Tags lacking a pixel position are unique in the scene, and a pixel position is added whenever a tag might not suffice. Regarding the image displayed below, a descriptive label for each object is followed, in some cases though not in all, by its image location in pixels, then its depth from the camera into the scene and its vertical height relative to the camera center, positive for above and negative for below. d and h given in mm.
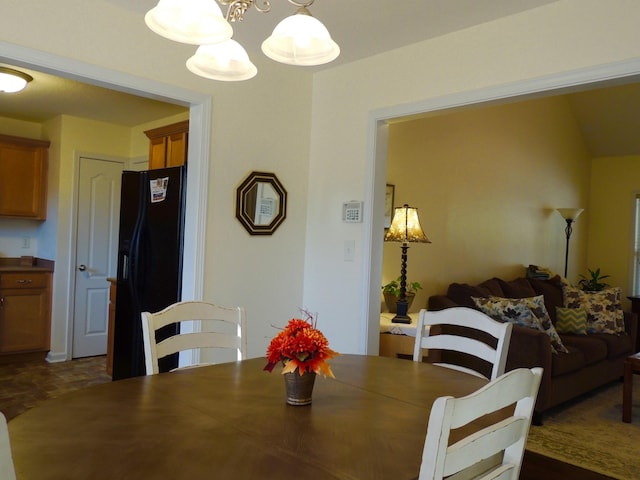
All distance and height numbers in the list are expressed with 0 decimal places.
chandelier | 1443 +613
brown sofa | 3523 -753
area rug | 2967 -1215
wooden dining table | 1081 -491
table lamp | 3824 +90
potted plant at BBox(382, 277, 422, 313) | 4016 -396
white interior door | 5109 -185
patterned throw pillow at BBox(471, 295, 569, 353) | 3764 -485
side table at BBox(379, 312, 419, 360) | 3527 -660
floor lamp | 6203 +445
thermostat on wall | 3357 +196
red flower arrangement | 1422 -309
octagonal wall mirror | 3336 +231
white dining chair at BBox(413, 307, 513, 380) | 1940 -377
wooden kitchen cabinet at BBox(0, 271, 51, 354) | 4738 -797
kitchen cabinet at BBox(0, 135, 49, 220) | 4934 +494
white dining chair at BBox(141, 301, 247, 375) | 1893 -394
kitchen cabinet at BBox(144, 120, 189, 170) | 3770 +679
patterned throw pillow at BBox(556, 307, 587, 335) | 4543 -630
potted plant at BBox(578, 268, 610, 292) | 6295 -395
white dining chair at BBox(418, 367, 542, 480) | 907 -373
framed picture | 4199 +323
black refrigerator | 3275 -154
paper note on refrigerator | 3377 +298
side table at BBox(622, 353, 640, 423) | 3648 -922
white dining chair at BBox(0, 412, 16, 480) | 751 -339
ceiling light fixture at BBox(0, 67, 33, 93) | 3449 +997
